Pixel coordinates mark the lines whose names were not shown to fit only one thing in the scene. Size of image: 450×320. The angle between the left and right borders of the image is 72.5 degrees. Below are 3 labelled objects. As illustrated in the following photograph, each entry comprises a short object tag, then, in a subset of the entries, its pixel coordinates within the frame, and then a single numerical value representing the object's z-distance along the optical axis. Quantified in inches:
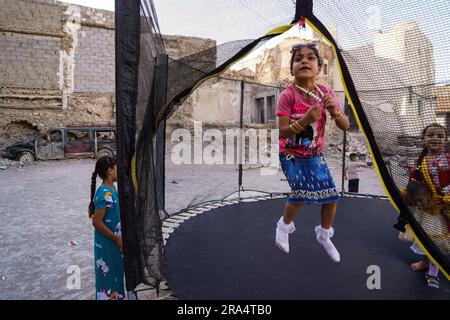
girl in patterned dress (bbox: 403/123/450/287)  61.9
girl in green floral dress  67.9
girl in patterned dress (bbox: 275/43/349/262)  78.4
